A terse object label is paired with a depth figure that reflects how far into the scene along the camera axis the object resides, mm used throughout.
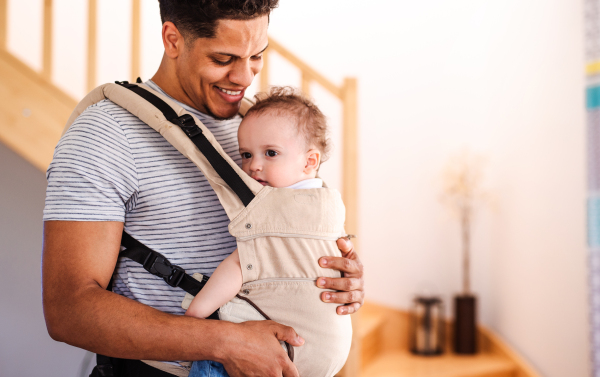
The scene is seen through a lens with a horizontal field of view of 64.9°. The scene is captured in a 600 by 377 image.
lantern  3500
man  835
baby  1048
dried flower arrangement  3559
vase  3504
